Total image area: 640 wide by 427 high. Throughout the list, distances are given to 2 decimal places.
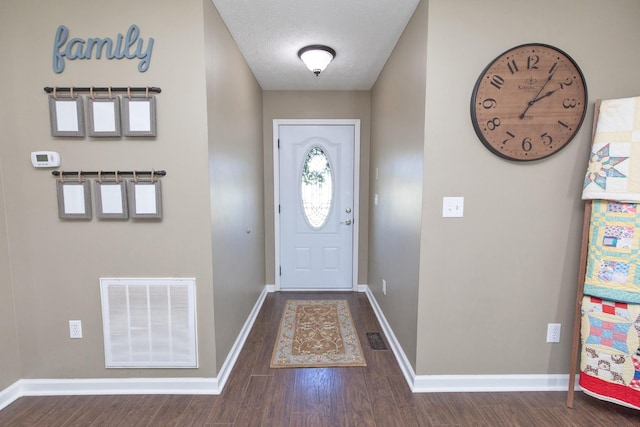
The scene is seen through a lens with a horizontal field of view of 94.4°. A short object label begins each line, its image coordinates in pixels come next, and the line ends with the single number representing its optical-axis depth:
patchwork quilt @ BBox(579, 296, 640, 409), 1.66
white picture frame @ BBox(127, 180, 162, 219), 1.78
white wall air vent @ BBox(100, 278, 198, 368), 1.86
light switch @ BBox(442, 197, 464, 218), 1.82
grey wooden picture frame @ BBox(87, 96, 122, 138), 1.74
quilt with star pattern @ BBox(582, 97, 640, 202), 1.61
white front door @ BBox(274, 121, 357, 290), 3.60
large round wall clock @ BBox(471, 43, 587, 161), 1.72
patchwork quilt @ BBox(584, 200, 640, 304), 1.64
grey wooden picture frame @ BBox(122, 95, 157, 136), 1.74
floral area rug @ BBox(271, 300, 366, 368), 2.26
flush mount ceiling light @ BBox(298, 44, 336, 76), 2.38
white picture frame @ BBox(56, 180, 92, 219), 1.78
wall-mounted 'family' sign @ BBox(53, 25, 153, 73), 1.71
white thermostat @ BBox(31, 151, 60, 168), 1.76
